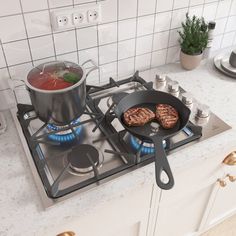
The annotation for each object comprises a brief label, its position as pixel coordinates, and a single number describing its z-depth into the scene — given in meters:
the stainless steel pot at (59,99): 0.85
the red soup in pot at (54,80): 0.89
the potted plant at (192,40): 1.21
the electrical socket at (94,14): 1.02
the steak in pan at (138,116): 0.91
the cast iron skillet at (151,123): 0.74
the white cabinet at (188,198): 0.98
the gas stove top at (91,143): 0.82
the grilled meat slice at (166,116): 0.91
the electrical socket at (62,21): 0.98
